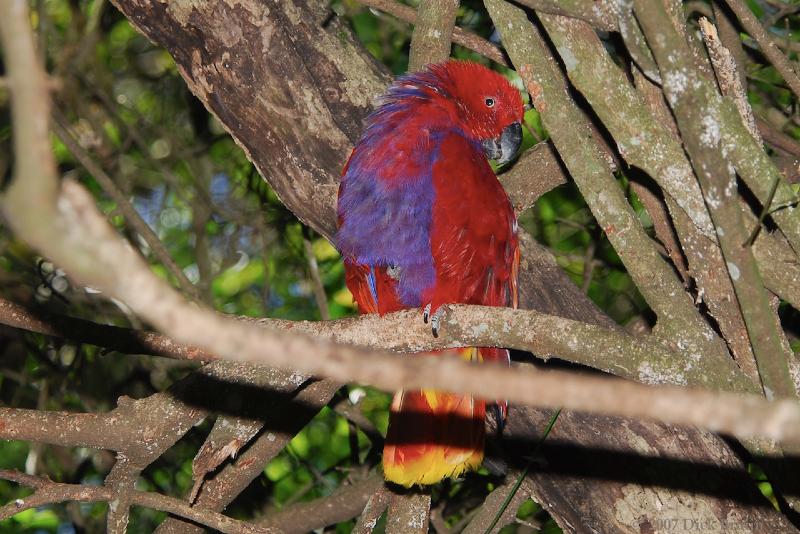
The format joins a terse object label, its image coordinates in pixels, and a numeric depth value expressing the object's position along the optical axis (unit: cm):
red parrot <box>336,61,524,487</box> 563
